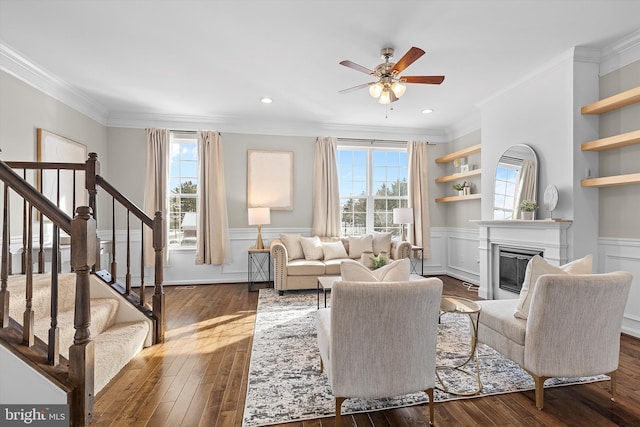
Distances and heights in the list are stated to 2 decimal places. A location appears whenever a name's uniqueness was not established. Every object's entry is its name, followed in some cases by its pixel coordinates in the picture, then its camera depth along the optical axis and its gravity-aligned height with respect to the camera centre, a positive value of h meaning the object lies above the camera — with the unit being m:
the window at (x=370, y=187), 6.26 +0.52
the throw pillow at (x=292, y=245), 5.27 -0.51
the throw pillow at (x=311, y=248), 5.27 -0.56
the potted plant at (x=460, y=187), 5.63 +0.48
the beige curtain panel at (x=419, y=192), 6.19 +0.42
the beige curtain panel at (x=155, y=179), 5.32 +0.58
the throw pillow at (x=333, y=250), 5.26 -0.59
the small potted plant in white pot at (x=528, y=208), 3.81 +0.07
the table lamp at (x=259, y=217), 5.29 -0.05
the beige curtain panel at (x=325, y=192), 5.88 +0.40
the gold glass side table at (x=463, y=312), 2.18 -0.77
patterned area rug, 2.01 -1.20
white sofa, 4.88 -0.70
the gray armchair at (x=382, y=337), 1.65 -0.66
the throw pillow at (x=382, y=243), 5.47 -0.49
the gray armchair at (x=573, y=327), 1.88 -0.68
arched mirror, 3.94 +0.43
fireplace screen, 4.05 -0.68
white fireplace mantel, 3.52 -0.33
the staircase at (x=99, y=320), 2.22 -0.85
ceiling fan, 3.09 +1.30
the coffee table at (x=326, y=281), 3.59 -0.79
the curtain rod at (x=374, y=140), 6.16 +1.41
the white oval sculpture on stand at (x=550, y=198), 3.58 +0.18
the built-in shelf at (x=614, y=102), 2.96 +1.07
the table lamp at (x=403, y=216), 5.63 -0.04
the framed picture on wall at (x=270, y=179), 5.80 +0.62
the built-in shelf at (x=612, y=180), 2.94 +0.32
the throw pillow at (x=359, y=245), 5.43 -0.52
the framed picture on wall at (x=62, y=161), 3.86 +0.65
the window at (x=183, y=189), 5.68 +0.44
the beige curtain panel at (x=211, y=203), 5.50 +0.18
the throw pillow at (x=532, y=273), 2.17 -0.40
